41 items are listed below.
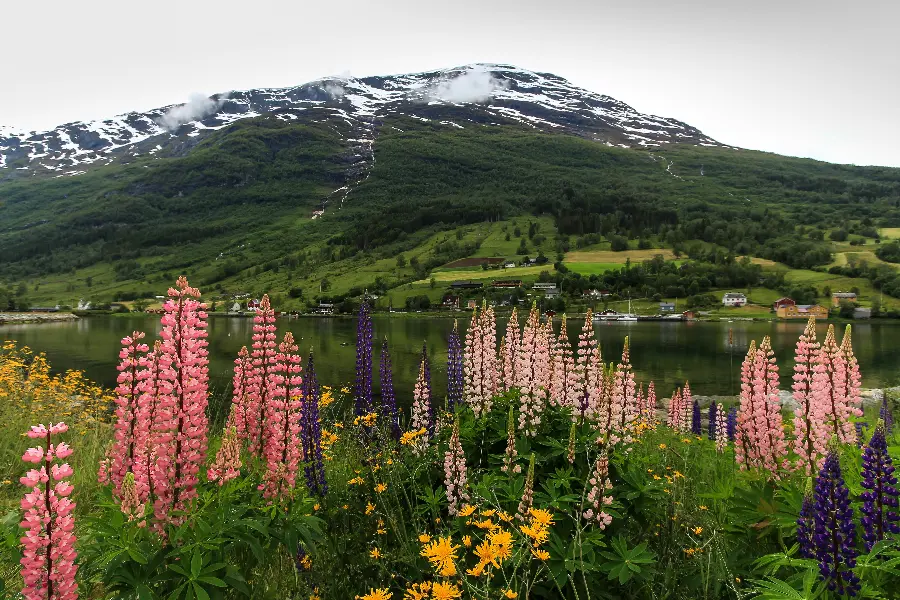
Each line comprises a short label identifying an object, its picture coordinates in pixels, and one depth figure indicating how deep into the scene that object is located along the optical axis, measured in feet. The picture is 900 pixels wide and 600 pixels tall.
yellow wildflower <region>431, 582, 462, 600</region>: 9.48
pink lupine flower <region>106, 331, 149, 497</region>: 16.62
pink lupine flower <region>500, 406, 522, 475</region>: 17.30
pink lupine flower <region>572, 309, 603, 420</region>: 23.90
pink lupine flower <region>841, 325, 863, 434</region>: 19.90
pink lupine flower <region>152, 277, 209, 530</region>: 14.53
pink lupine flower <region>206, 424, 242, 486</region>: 15.21
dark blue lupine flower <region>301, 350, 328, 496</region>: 22.03
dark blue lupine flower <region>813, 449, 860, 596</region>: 11.46
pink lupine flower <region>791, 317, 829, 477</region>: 19.42
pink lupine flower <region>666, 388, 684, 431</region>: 55.21
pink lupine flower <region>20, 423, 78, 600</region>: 10.57
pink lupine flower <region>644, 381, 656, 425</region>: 51.69
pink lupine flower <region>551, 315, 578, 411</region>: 25.36
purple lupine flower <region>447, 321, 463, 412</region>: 32.96
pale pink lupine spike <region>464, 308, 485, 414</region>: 26.51
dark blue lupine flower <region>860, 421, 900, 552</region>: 12.22
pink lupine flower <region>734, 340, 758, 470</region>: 22.71
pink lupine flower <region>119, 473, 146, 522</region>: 12.91
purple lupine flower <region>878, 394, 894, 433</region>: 36.04
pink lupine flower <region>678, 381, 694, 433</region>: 55.16
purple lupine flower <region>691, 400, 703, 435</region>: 56.95
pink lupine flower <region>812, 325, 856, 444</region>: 19.75
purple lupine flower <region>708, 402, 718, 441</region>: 54.44
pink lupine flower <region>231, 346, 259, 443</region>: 18.62
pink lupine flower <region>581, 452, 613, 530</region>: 15.85
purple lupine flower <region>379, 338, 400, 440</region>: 30.67
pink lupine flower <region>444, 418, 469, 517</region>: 18.45
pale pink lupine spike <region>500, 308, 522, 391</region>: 29.07
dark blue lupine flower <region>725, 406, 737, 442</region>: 42.44
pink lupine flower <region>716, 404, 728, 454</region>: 36.66
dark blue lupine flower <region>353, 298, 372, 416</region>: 31.27
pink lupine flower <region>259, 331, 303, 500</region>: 16.29
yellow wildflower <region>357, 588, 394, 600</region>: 10.97
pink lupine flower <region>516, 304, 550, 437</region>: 22.61
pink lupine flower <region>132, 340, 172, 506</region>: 14.67
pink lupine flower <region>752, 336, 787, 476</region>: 21.66
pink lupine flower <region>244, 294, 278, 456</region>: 18.42
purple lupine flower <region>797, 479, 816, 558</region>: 12.05
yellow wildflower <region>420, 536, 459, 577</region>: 9.88
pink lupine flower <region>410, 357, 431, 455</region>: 29.30
